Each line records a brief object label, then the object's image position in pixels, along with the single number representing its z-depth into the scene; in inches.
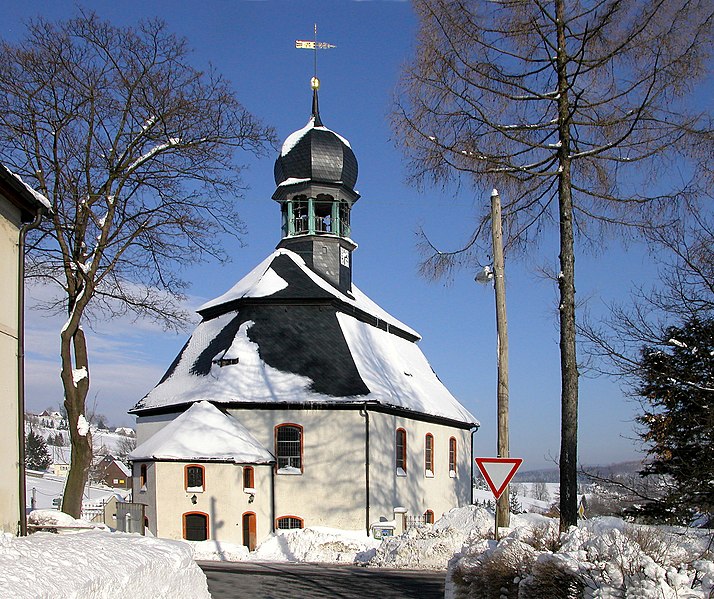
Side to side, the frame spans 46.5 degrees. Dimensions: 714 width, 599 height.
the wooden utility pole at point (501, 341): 479.8
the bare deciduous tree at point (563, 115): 464.8
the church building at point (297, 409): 957.2
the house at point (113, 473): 3873.0
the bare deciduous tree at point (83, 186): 675.4
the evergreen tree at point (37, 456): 3622.0
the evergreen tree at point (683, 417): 495.5
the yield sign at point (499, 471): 418.3
